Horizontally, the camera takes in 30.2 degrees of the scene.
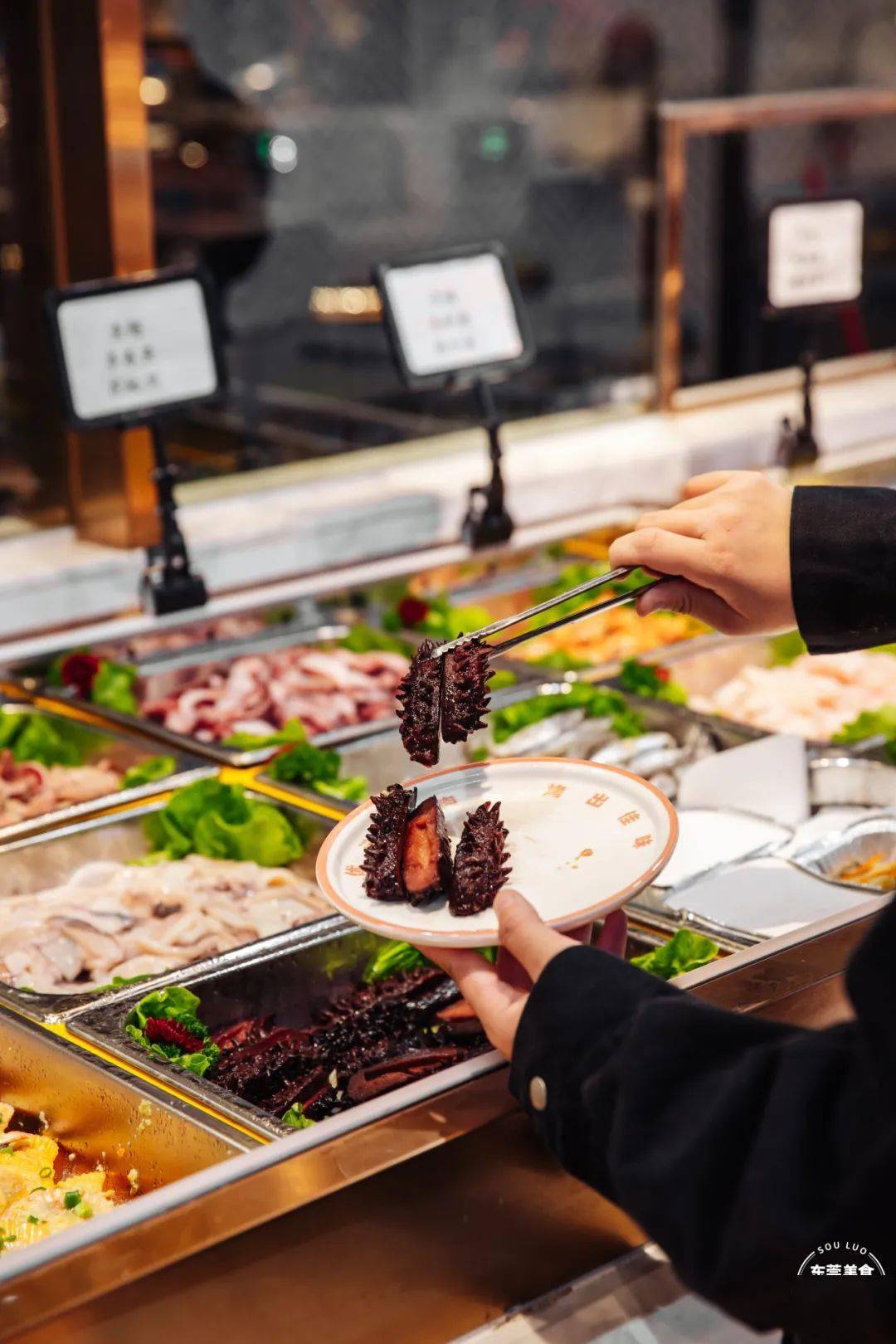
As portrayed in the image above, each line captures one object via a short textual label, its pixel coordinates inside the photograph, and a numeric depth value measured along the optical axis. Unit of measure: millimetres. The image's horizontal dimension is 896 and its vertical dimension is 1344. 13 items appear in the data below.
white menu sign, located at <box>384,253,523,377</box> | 3879
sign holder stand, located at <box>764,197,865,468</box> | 4797
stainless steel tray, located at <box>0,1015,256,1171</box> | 1923
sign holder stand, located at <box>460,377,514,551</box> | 4082
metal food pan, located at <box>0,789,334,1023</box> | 2830
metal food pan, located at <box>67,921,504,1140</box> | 2119
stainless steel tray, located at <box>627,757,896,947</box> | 2396
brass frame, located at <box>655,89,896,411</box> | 5297
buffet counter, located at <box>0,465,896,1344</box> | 1646
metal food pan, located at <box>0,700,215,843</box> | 2883
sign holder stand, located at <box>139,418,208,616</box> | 3602
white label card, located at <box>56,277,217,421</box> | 3445
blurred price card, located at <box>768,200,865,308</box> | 4805
